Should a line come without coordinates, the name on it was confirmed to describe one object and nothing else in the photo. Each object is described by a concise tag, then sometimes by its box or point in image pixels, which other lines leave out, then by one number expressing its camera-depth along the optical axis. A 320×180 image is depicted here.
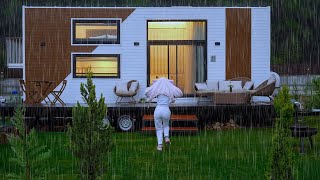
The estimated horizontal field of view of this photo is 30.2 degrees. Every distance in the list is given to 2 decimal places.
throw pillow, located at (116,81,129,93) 14.82
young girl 9.92
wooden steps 12.38
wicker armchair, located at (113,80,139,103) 14.54
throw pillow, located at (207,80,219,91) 15.22
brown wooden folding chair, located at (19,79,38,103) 14.20
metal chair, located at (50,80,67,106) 13.99
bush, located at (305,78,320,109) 14.05
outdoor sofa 13.67
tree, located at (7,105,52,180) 3.69
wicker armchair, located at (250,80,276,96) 14.01
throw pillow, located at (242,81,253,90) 14.90
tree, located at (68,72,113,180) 4.44
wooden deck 13.34
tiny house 15.38
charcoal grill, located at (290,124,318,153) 9.19
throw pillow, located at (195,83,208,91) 14.91
